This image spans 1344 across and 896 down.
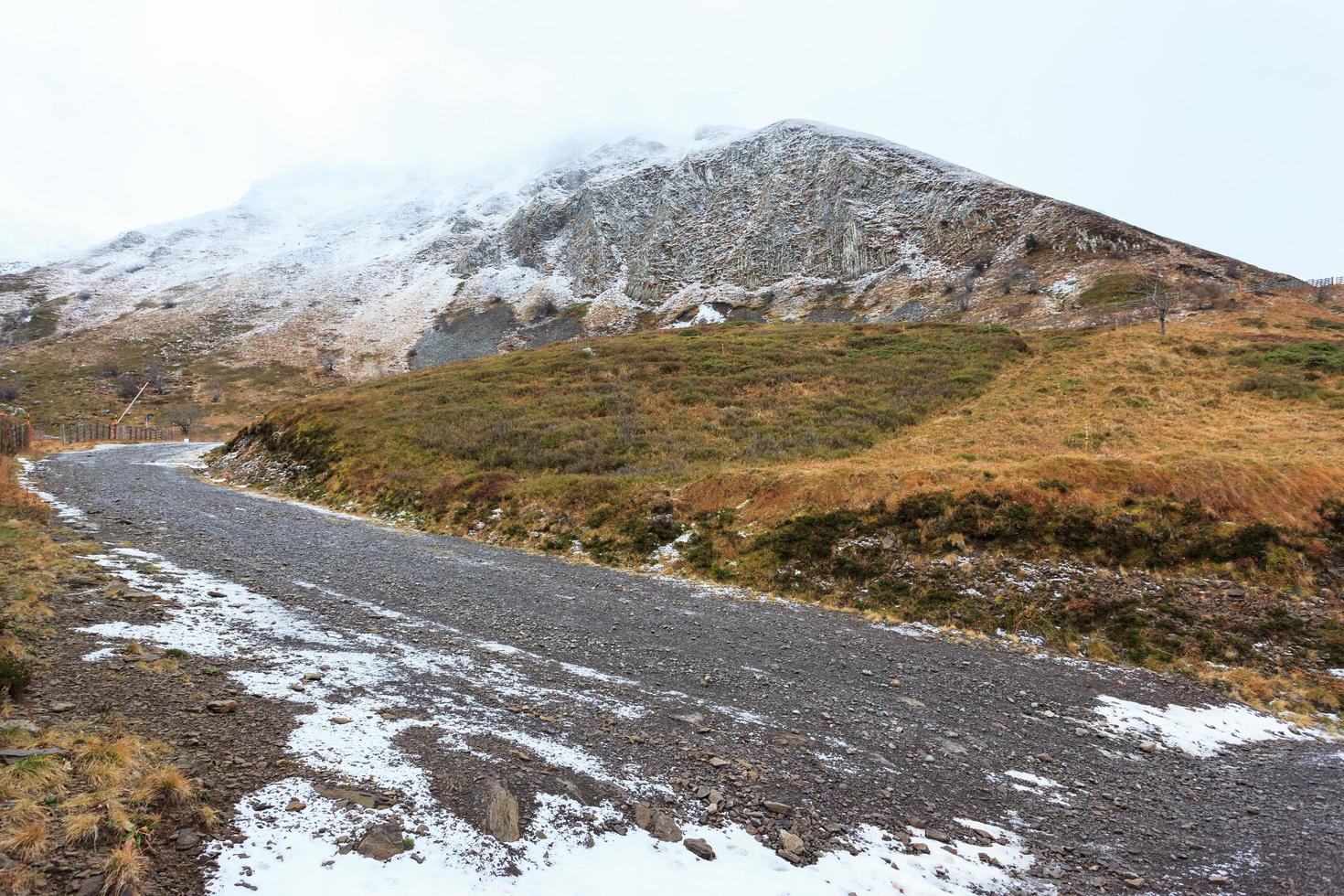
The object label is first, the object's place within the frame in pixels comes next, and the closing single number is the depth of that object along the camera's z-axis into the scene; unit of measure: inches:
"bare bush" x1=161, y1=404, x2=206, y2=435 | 2797.7
